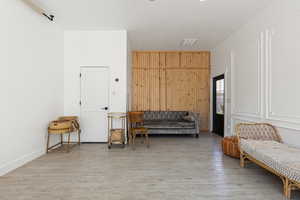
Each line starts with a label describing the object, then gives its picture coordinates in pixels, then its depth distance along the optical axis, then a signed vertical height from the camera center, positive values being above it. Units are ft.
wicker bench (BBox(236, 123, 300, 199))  6.89 -2.49
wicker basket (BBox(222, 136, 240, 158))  11.61 -3.23
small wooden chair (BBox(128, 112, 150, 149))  14.84 -1.75
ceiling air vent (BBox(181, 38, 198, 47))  18.51 +6.37
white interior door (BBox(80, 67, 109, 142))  16.28 -0.24
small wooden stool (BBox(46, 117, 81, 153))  13.05 -2.07
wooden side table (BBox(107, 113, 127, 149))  14.76 -2.58
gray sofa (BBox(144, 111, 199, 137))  18.75 -2.84
